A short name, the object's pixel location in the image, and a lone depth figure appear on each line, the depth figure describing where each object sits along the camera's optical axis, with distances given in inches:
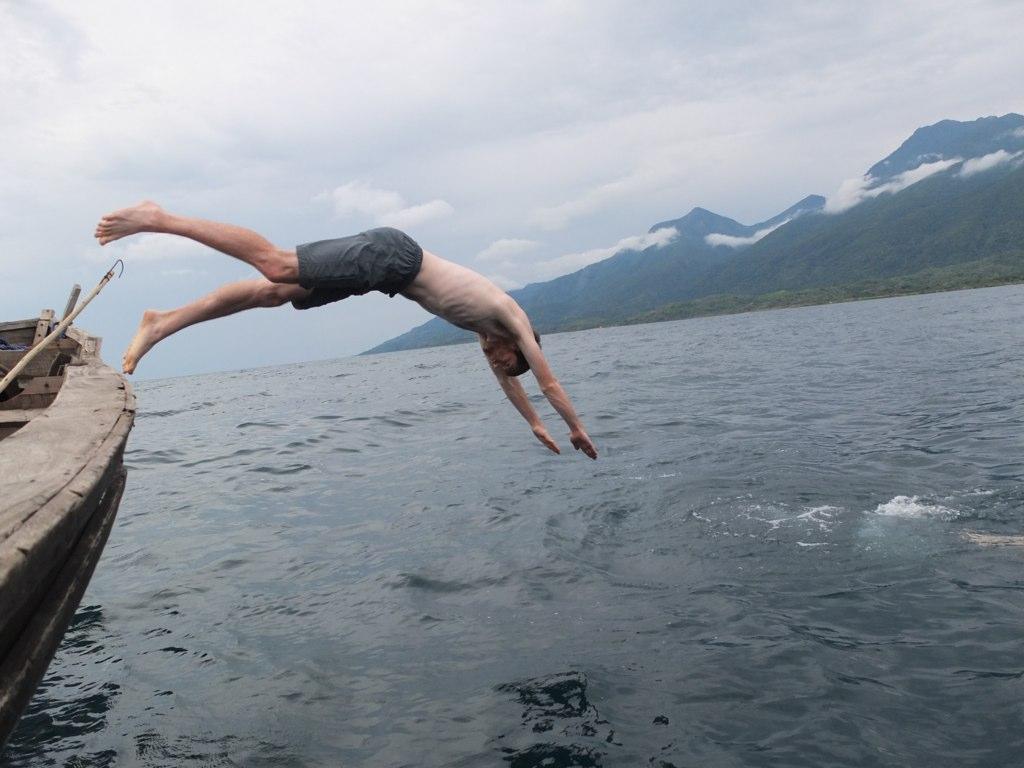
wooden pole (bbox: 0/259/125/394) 289.0
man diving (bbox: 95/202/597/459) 232.1
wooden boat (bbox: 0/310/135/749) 119.7
